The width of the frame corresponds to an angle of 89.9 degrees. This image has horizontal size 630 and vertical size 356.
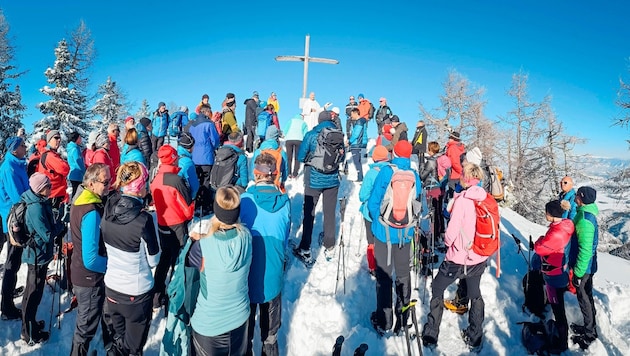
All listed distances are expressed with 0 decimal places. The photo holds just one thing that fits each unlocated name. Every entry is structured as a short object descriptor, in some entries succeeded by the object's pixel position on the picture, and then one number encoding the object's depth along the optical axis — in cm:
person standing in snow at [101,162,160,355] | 320
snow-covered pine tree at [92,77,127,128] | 3170
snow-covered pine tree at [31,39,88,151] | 2136
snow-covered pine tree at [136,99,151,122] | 4532
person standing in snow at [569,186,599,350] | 469
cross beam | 1609
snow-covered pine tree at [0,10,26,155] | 2109
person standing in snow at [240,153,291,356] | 344
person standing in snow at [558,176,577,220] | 658
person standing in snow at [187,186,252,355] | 282
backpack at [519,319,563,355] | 465
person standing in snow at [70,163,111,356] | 344
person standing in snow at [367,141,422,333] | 457
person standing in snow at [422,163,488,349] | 426
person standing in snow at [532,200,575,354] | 455
